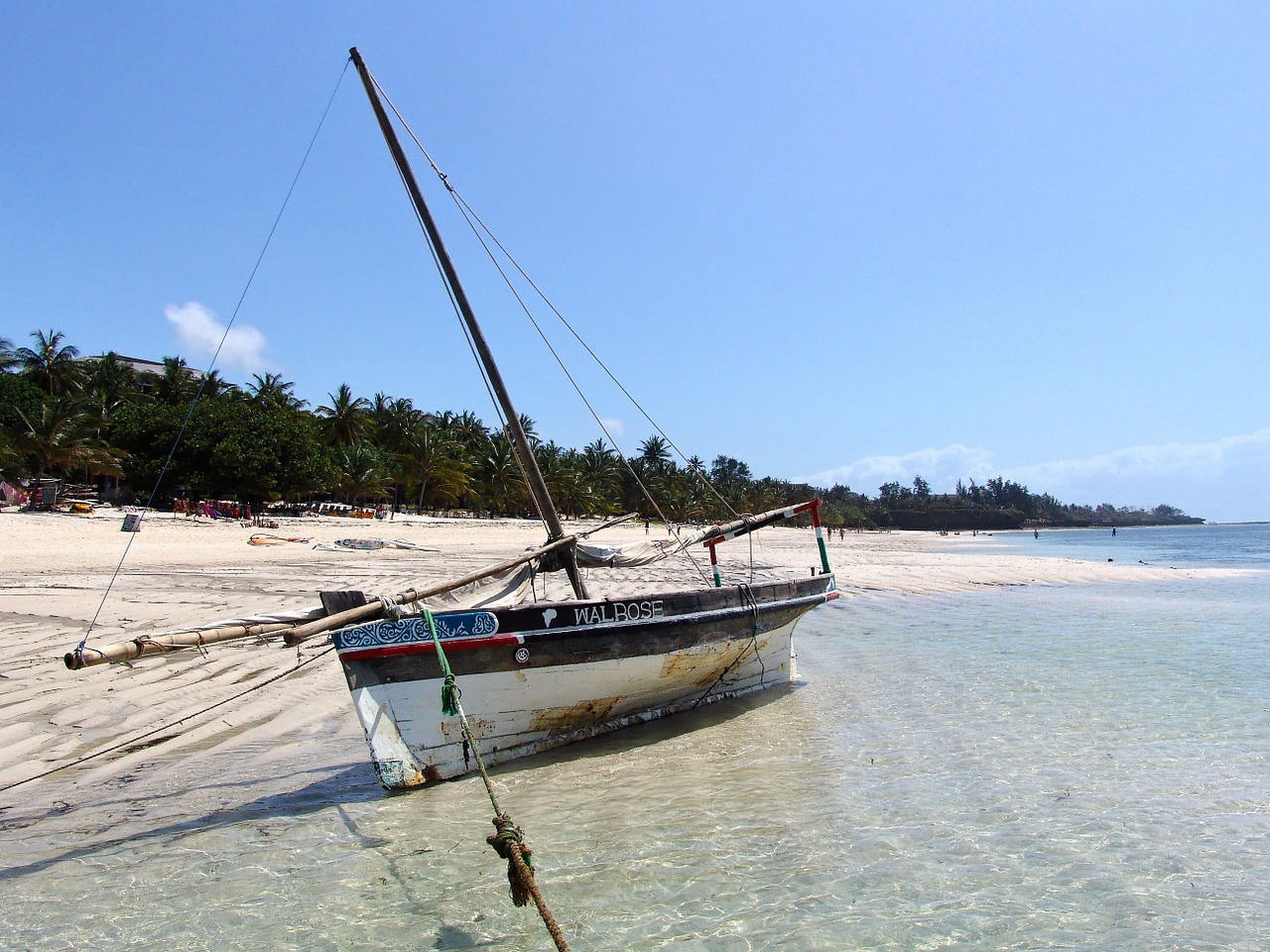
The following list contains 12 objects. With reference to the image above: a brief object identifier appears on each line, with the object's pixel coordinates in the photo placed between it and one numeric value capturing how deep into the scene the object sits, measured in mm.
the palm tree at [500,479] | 66500
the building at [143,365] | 69825
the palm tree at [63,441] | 37219
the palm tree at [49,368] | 51628
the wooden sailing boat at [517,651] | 5742
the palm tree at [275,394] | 60562
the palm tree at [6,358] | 46491
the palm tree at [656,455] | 95500
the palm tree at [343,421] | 59594
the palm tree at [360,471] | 51594
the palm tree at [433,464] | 59344
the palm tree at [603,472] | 81750
